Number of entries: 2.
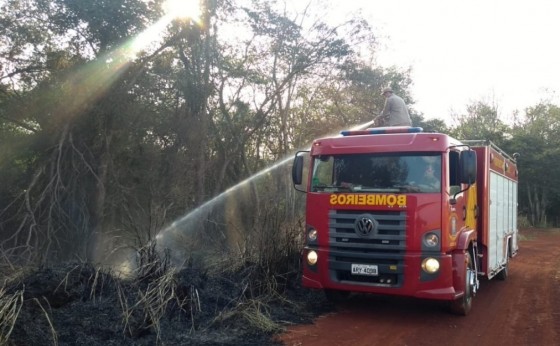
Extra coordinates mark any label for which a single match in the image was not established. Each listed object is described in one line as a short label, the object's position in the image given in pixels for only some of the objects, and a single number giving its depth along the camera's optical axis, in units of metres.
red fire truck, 6.62
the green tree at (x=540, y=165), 29.81
